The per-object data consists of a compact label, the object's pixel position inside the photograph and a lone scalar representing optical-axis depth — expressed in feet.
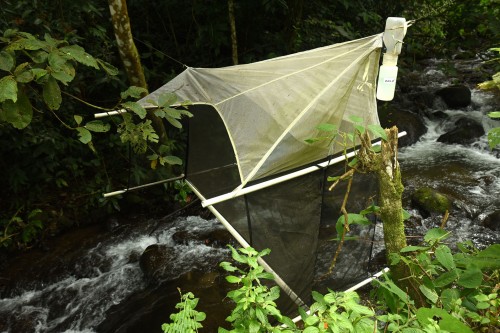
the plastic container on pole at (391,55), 8.35
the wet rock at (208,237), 17.04
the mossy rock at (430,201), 18.40
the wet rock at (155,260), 15.35
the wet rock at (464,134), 26.30
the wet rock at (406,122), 26.81
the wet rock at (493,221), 17.47
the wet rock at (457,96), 30.07
